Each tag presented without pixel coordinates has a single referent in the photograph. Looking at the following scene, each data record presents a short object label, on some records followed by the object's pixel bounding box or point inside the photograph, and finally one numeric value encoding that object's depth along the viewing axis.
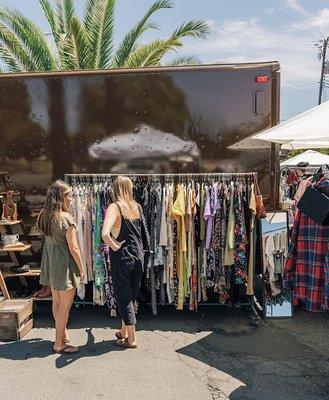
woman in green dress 4.47
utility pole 30.78
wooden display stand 5.45
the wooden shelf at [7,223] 5.61
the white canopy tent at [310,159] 12.20
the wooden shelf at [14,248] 5.57
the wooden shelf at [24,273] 5.71
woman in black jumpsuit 4.52
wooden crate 4.93
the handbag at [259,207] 5.21
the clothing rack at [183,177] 5.32
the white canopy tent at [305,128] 3.68
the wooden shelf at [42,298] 5.67
